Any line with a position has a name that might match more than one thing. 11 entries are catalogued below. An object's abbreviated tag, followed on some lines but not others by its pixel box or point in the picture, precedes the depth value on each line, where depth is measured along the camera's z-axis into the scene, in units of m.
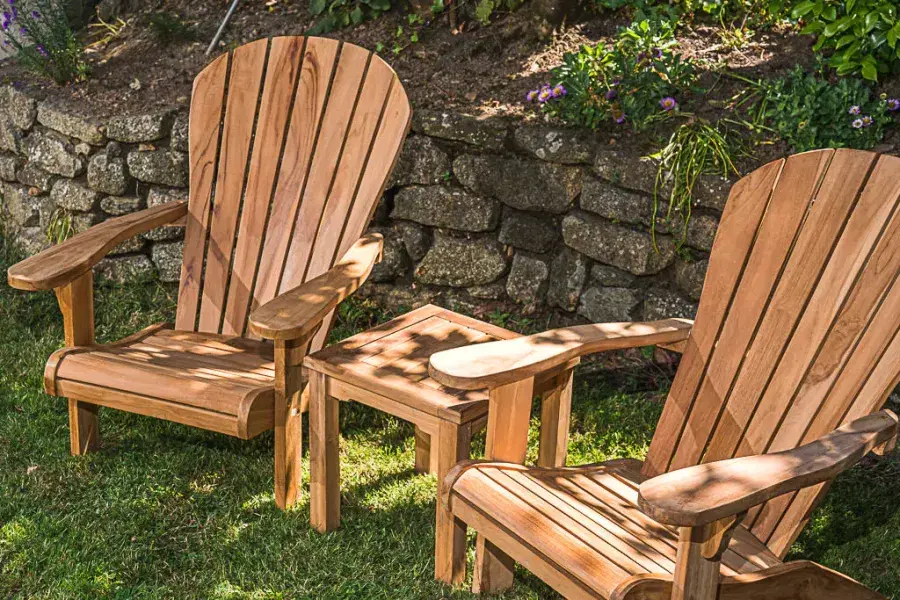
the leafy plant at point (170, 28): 4.13
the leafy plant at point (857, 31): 3.02
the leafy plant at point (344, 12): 4.04
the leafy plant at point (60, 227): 3.94
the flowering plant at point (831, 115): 2.97
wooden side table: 2.28
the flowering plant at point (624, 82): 3.20
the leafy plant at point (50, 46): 4.06
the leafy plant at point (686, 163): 3.01
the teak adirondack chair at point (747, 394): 1.82
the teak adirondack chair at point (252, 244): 2.53
